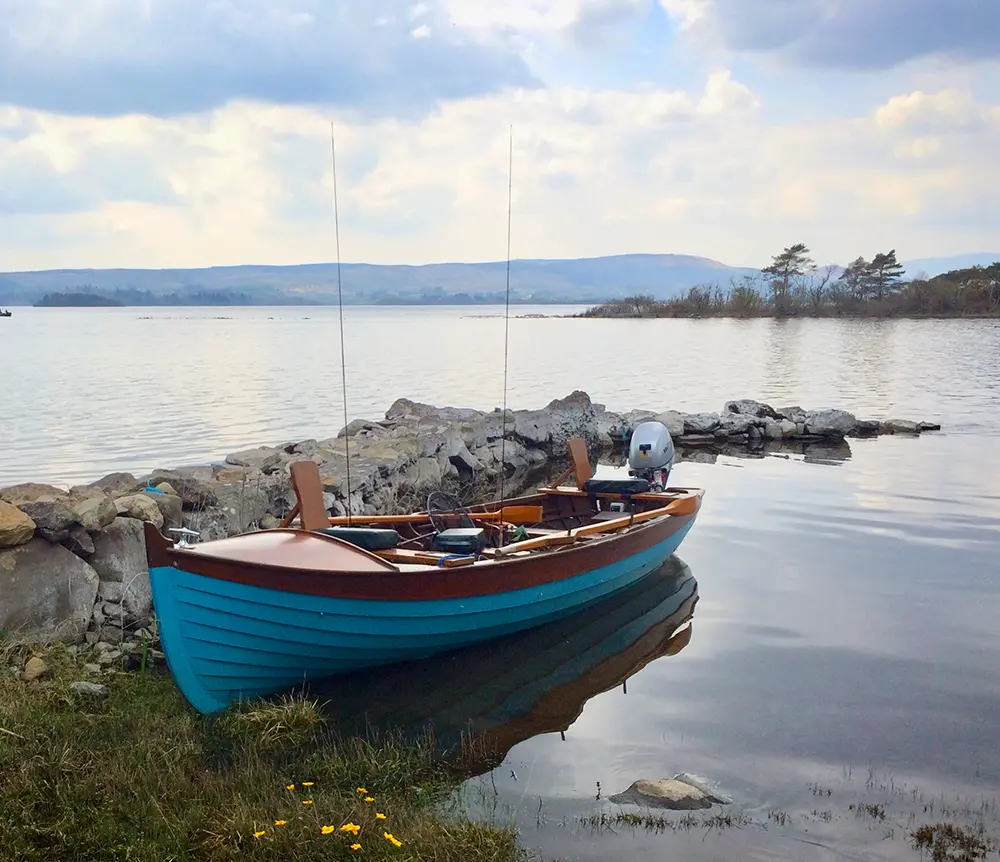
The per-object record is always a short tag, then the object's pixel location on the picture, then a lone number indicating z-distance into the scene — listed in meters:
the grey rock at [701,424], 26.23
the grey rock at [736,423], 26.12
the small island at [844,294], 99.50
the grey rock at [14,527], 8.12
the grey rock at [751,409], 27.66
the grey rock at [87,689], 7.29
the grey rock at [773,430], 26.20
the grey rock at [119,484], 12.59
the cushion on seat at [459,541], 9.31
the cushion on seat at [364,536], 9.02
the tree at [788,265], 121.38
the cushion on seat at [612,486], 12.88
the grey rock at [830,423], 26.02
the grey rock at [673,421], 26.22
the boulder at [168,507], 10.30
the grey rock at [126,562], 8.91
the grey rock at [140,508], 9.52
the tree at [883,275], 109.25
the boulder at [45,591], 8.02
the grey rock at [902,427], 27.11
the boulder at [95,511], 8.80
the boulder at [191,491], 11.72
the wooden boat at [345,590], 7.49
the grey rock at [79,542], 8.66
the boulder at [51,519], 8.45
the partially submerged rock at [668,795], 6.61
